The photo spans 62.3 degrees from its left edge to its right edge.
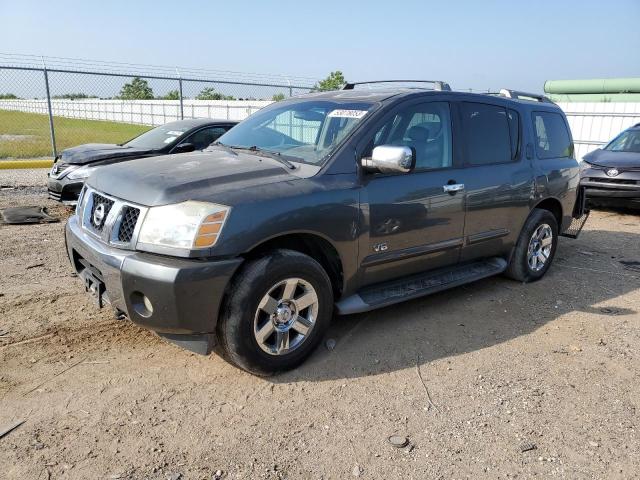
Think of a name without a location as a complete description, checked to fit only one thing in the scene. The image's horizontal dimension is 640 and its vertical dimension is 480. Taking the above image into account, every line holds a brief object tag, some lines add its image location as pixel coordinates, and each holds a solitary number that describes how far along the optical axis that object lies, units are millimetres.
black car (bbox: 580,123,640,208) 9016
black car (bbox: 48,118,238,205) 7430
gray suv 3035
